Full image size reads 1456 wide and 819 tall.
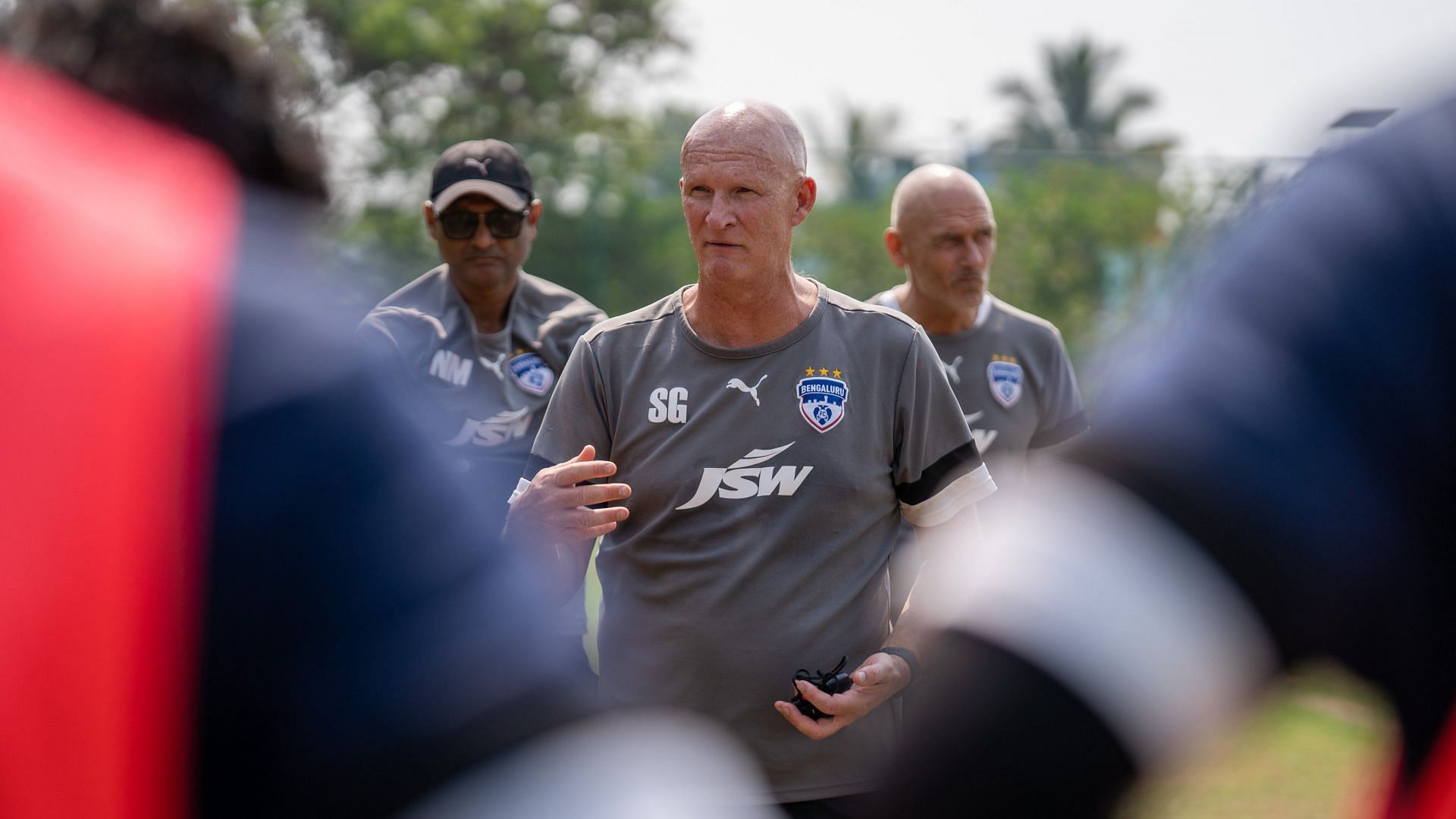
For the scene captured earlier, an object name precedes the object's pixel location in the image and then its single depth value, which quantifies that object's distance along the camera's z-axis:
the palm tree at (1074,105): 44.38
